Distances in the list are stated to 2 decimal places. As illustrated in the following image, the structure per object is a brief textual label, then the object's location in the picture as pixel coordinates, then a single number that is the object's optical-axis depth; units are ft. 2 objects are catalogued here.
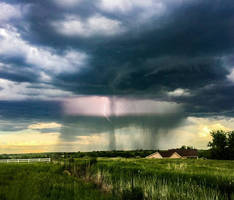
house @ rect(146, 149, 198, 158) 273.13
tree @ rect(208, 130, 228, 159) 247.50
